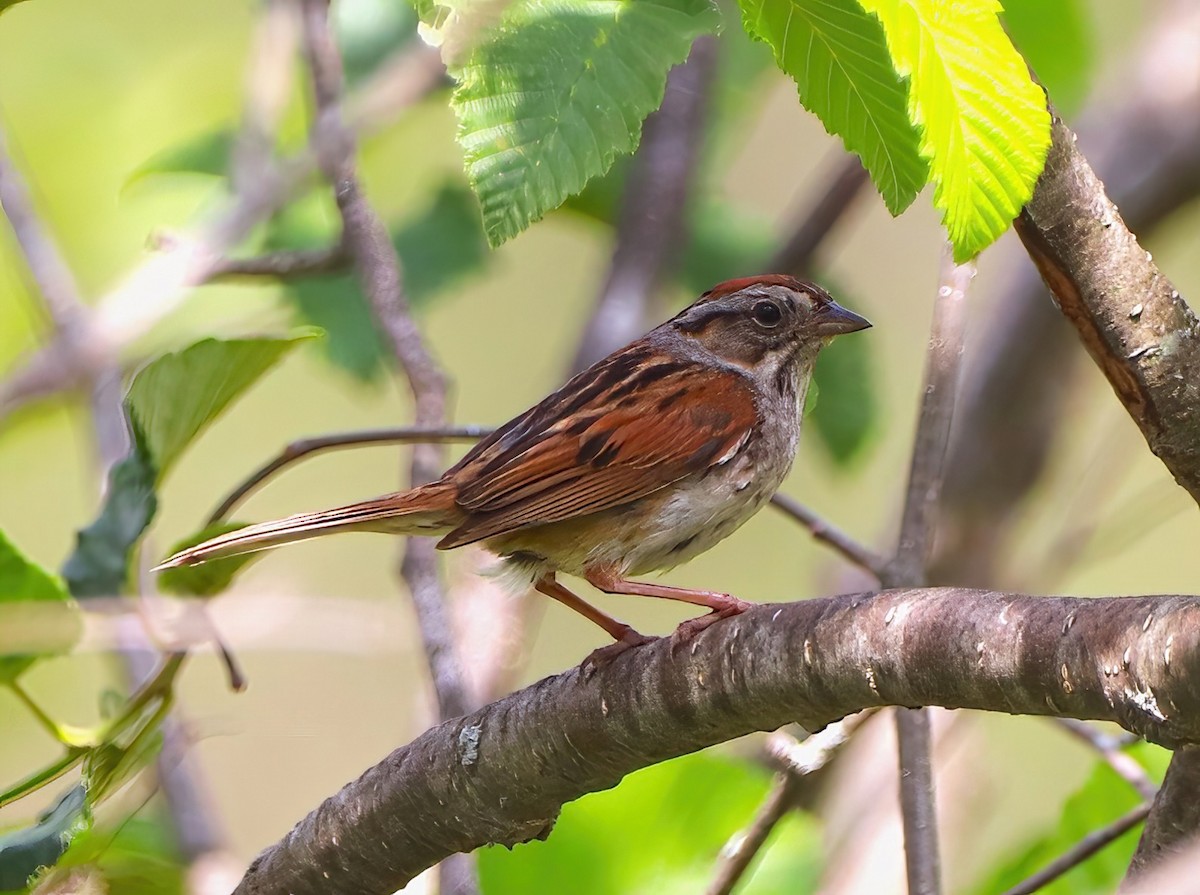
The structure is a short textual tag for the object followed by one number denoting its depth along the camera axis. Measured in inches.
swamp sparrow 212.8
